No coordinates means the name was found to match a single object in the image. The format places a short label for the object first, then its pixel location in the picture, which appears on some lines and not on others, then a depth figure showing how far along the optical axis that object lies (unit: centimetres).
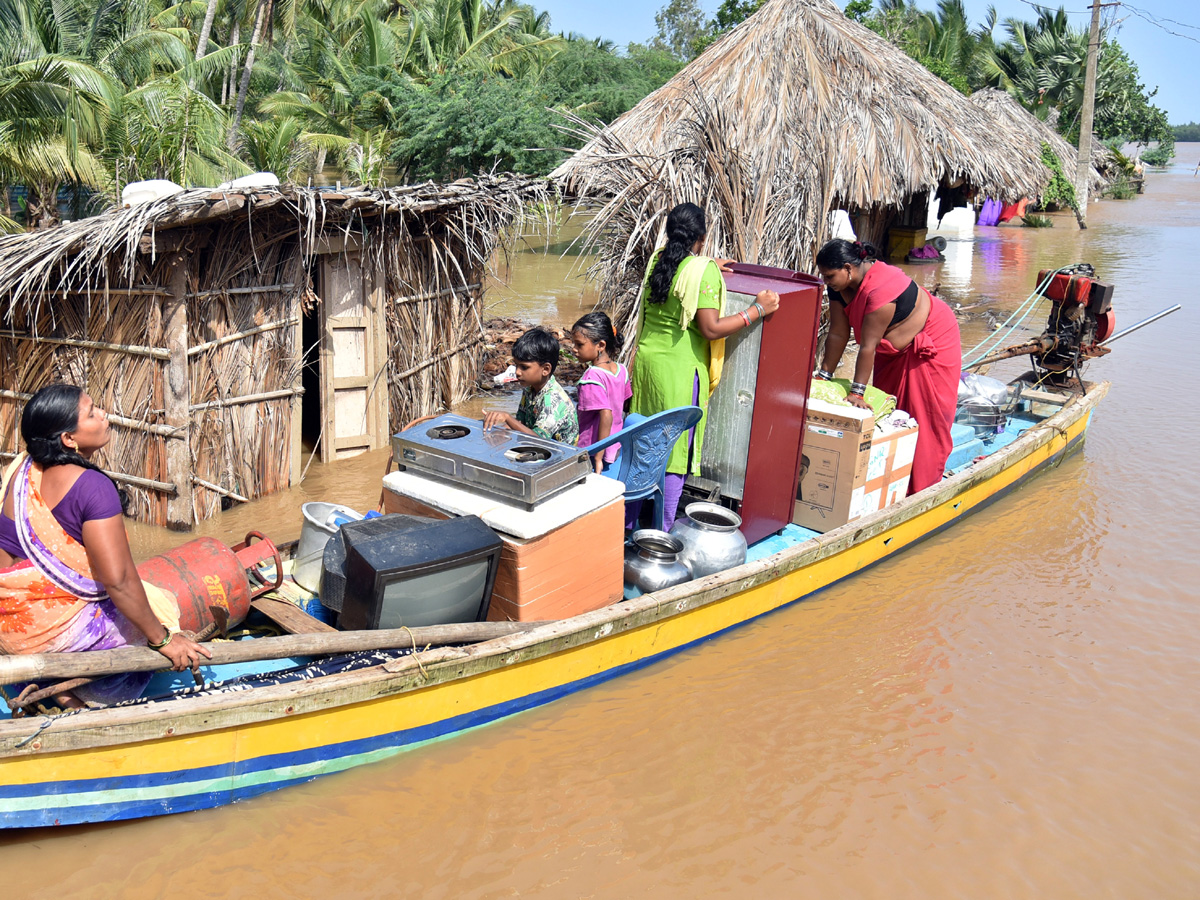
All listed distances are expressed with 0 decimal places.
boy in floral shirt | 420
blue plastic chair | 421
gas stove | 368
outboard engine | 764
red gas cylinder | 345
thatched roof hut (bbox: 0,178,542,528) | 540
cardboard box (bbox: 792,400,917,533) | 506
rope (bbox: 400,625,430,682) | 338
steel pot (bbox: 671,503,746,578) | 451
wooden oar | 267
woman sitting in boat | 267
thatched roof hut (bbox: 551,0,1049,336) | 790
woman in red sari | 514
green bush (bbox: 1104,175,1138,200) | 3297
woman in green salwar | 434
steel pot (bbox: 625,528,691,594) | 436
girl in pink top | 432
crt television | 335
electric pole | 2089
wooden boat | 284
